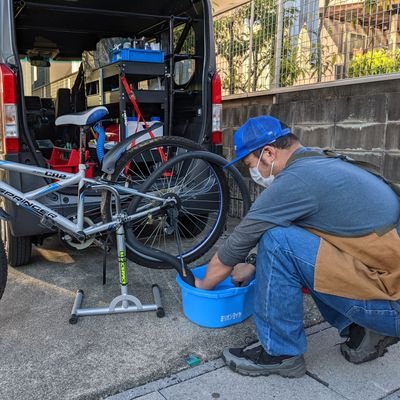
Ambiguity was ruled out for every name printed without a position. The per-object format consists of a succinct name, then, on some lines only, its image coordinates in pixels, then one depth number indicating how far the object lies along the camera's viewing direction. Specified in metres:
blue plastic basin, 2.38
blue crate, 3.49
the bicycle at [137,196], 2.59
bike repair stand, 2.57
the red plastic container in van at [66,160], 3.59
